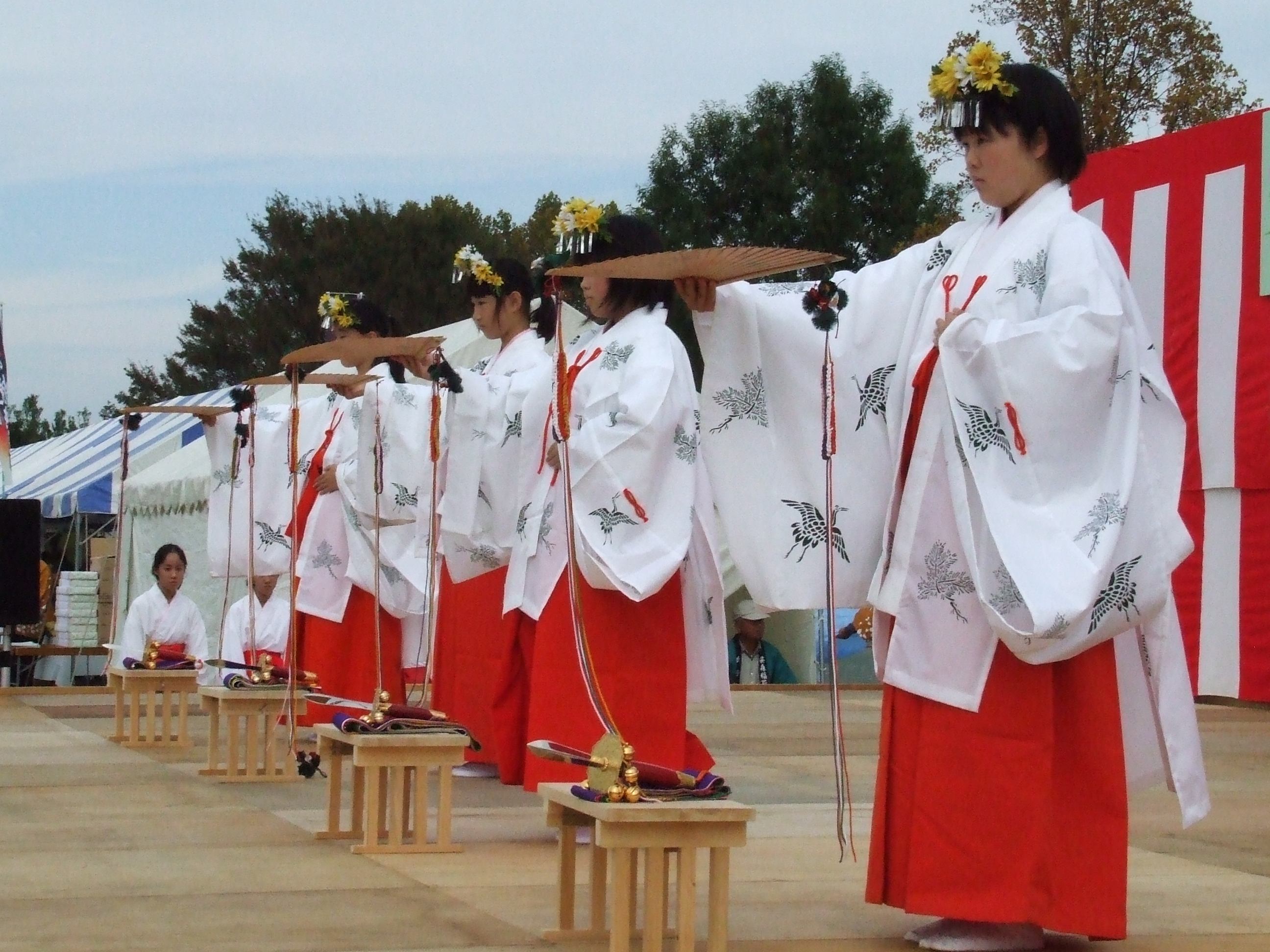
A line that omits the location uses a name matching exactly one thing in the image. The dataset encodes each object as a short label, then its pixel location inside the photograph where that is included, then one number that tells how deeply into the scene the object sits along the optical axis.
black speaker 11.02
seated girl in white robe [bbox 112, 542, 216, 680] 9.38
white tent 12.55
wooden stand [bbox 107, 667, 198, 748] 7.70
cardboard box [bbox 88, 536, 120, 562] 15.49
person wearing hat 12.09
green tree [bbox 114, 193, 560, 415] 29.59
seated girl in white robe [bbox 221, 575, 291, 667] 8.77
